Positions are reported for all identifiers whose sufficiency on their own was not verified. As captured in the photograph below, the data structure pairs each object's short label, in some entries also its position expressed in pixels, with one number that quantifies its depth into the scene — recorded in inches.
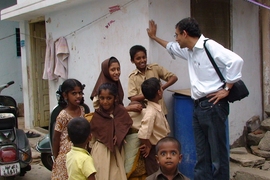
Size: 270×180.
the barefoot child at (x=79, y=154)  102.5
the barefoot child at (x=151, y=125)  131.4
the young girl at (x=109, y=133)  131.6
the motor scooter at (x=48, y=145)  154.4
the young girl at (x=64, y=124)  132.4
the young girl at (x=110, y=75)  149.7
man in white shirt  125.8
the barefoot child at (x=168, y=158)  97.1
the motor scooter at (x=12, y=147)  152.9
